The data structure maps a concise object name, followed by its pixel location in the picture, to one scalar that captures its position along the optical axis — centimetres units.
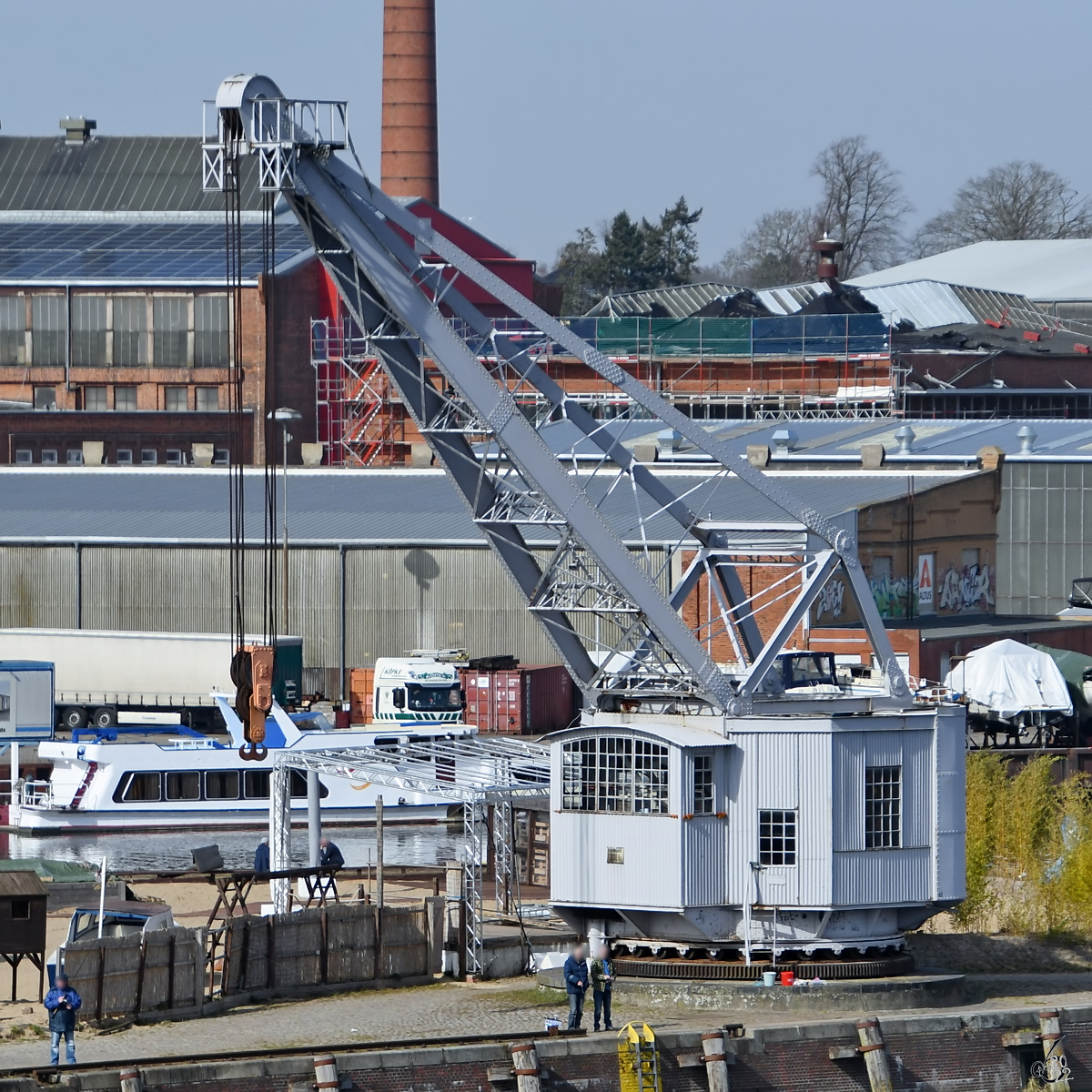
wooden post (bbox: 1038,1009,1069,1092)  2956
